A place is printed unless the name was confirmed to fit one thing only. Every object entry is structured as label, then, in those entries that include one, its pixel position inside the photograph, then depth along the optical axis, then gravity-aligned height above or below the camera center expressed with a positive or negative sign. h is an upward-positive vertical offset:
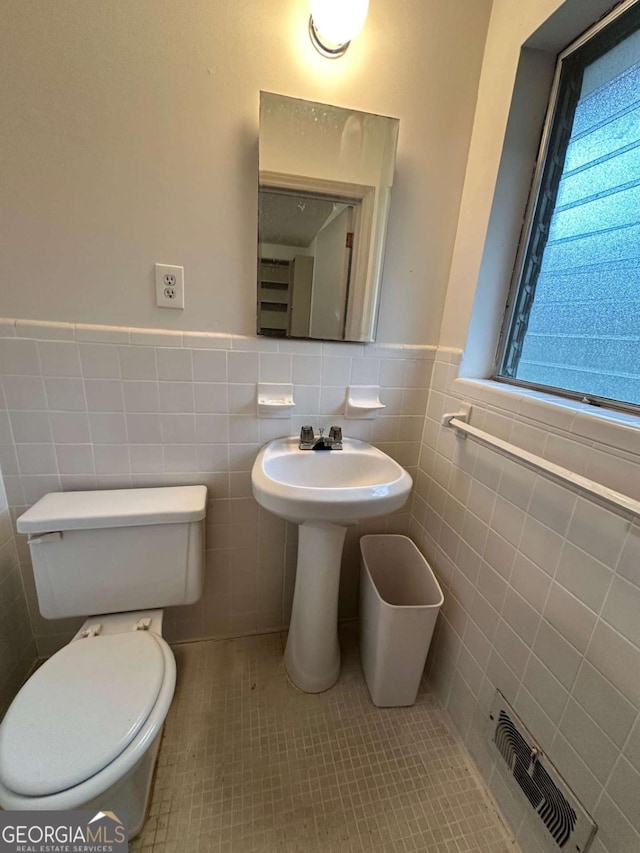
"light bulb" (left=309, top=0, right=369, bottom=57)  0.85 +0.76
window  0.81 +0.29
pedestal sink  0.93 -0.59
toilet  0.67 -0.84
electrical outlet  1.00 +0.10
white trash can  1.08 -0.94
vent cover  0.71 -0.99
